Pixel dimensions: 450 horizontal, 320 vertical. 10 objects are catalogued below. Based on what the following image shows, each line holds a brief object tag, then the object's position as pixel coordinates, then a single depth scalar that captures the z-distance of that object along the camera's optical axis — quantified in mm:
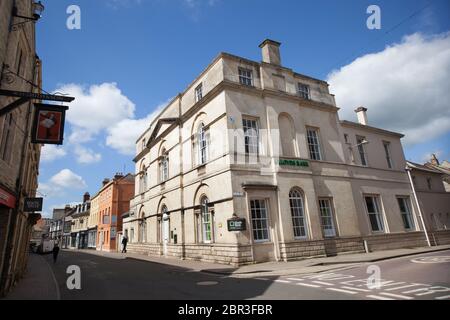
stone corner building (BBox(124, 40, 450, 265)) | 15539
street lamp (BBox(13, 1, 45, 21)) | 8661
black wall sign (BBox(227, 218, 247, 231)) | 14188
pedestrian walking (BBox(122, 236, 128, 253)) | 30762
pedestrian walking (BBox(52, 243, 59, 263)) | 21906
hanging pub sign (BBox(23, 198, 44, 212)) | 11352
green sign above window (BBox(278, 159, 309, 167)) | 16719
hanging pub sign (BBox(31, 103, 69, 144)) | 8328
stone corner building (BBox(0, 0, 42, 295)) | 8125
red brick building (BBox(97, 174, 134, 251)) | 38062
